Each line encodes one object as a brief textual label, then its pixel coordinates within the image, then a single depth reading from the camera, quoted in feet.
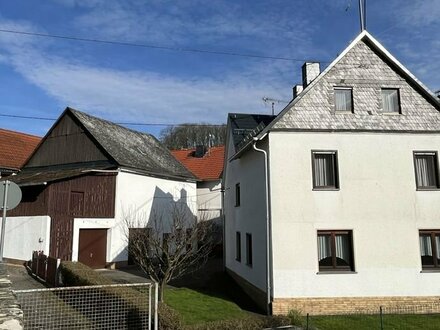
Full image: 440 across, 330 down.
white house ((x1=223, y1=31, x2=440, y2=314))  43.19
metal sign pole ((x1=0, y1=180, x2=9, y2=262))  27.72
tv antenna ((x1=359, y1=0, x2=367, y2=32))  49.21
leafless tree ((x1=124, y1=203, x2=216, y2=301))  46.29
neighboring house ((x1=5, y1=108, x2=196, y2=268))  73.67
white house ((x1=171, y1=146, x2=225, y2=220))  110.73
